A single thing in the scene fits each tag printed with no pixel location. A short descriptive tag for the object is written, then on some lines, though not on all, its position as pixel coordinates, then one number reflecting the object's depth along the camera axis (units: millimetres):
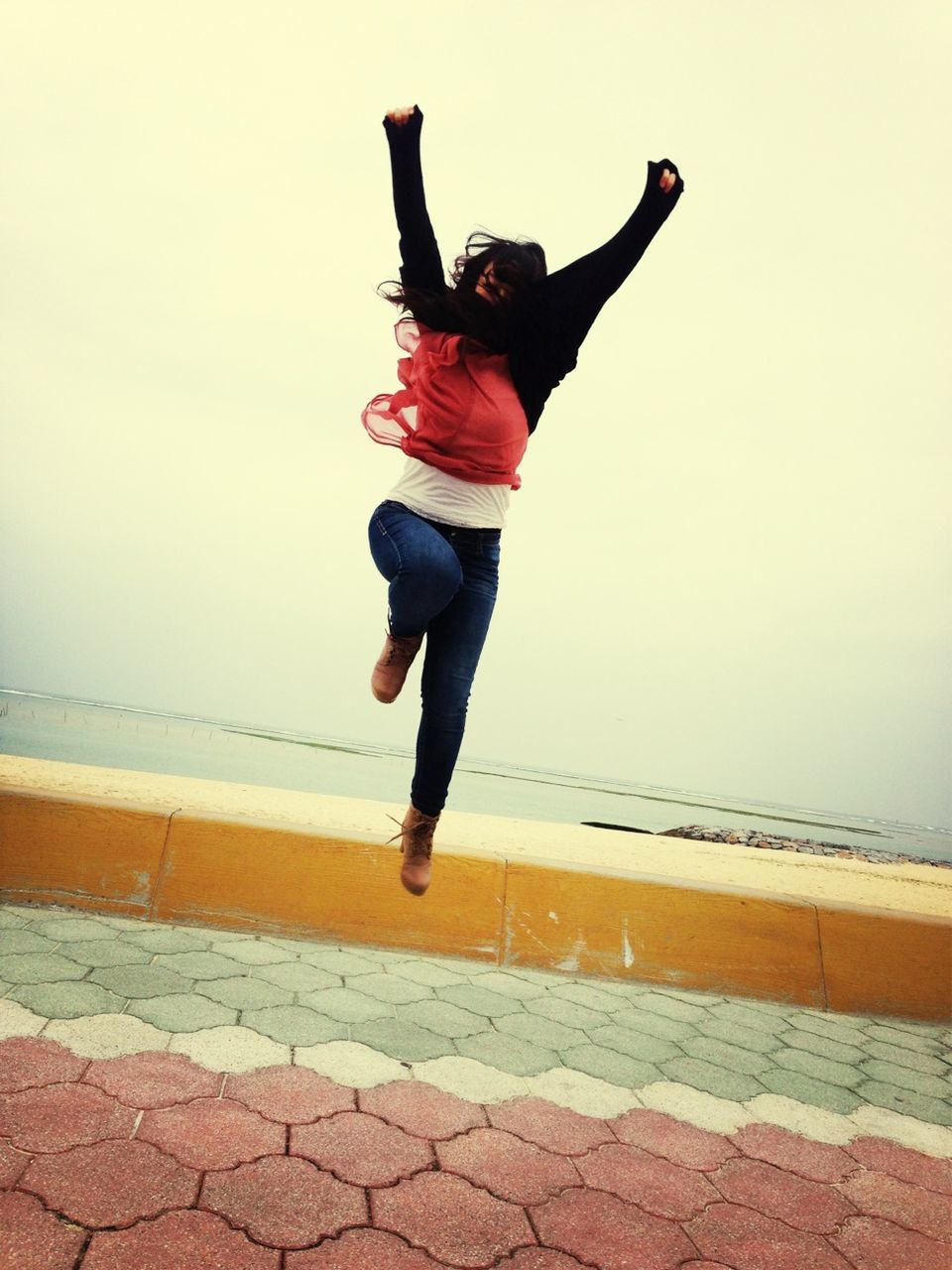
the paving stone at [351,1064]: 2473
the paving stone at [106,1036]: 2371
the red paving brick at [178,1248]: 1505
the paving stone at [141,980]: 2867
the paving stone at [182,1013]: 2633
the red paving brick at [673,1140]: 2334
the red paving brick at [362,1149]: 1965
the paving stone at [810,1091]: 2875
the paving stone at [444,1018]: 2988
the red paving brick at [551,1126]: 2289
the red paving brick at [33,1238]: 1456
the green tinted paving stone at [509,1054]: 2770
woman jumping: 2094
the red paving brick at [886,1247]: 1937
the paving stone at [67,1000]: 2580
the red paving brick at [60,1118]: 1854
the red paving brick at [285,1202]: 1677
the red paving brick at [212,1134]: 1912
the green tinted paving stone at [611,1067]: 2814
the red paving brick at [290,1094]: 2189
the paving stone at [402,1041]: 2716
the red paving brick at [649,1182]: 2055
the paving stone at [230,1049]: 2420
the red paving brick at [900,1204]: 2148
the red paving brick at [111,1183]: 1633
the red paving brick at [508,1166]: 2010
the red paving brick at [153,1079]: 2137
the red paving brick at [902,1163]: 2408
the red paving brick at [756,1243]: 1866
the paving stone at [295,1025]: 2689
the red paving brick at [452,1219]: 1720
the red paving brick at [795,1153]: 2373
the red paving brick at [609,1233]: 1785
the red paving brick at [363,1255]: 1595
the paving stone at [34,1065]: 2111
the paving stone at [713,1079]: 2848
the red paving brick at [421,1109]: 2252
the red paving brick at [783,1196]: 2096
